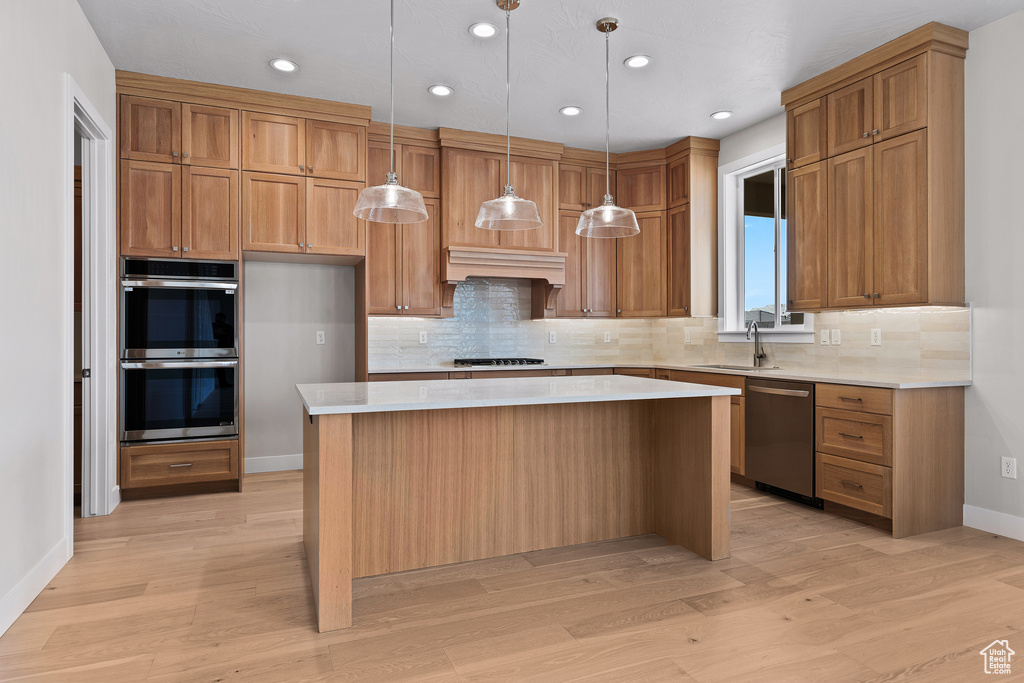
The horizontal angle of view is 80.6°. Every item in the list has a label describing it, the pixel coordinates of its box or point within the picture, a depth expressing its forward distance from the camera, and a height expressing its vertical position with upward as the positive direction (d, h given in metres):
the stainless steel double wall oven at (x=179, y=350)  3.89 -0.08
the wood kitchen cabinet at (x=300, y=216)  4.20 +0.86
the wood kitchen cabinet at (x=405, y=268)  4.81 +0.56
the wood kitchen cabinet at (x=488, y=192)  4.97 +1.22
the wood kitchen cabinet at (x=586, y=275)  5.46 +0.56
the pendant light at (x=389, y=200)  2.59 +0.59
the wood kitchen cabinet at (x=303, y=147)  4.21 +1.36
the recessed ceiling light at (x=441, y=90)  4.11 +1.69
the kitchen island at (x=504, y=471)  2.36 -0.63
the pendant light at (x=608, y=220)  3.05 +0.59
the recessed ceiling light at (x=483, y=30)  3.28 +1.69
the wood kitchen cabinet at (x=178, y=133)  3.94 +1.37
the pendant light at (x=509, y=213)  2.84 +0.59
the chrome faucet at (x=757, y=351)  4.77 -0.12
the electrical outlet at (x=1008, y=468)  3.22 -0.72
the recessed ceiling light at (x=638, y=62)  3.66 +1.69
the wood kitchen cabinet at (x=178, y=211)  3.92 +0.84
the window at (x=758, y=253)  4.77 +0.68
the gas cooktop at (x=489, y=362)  5.07 -0.22
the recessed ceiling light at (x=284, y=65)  3.71 +1.69
